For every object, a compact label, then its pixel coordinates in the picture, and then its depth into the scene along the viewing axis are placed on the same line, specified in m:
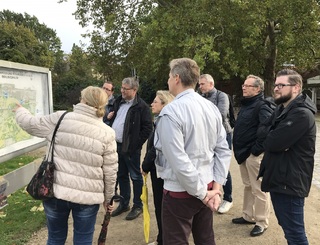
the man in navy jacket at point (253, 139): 4.02
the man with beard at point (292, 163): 2.87
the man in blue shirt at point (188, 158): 2.29
